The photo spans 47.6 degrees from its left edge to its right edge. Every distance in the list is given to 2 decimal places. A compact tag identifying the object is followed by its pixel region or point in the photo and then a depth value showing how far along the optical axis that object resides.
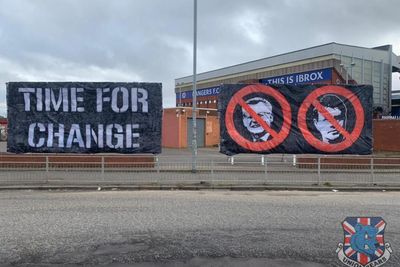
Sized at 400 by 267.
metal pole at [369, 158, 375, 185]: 14.55
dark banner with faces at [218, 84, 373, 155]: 15.30
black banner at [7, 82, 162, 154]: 15.45
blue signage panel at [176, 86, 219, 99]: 82.94
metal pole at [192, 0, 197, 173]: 17.94
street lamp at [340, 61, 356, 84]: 57.87
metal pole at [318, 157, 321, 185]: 14.55
